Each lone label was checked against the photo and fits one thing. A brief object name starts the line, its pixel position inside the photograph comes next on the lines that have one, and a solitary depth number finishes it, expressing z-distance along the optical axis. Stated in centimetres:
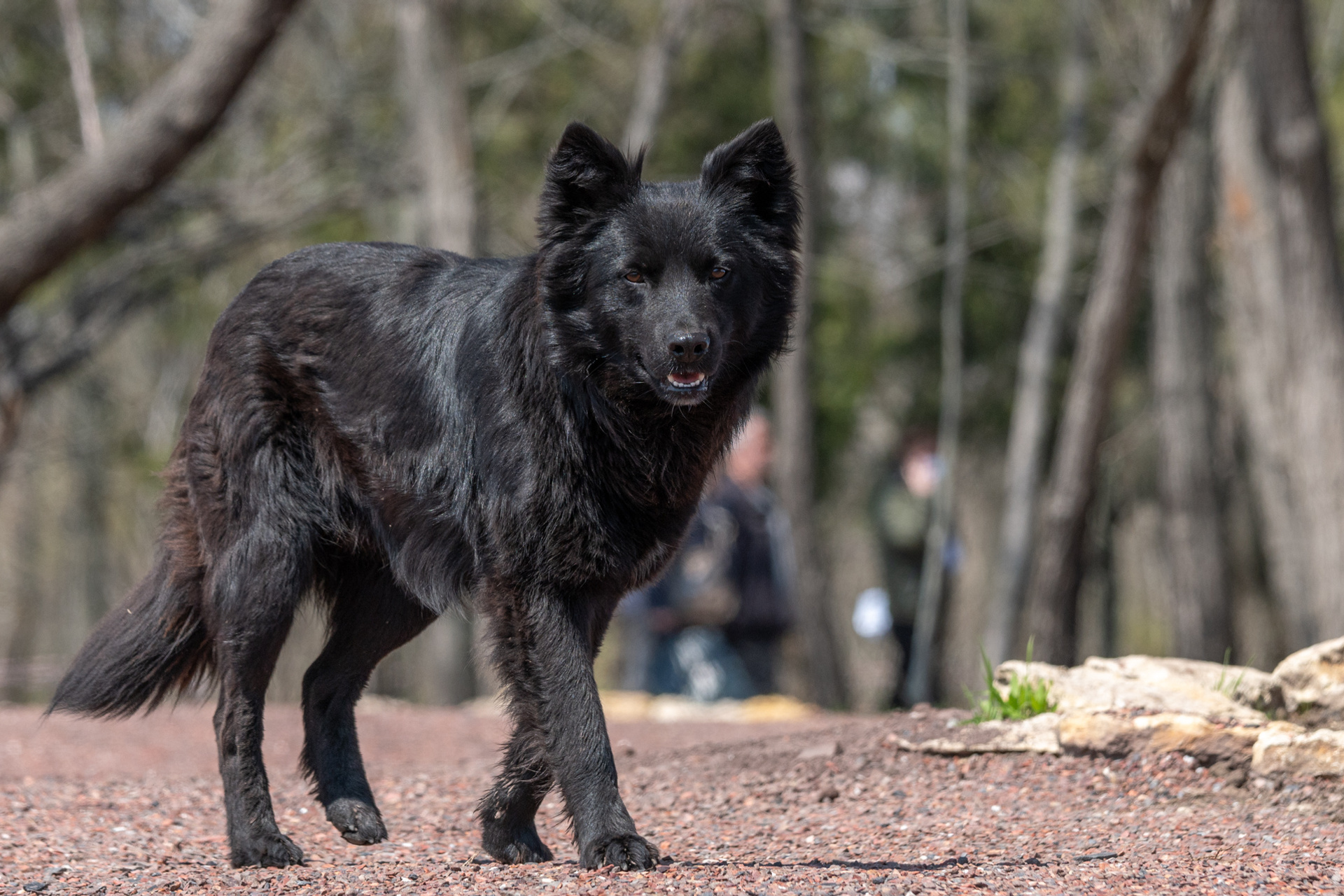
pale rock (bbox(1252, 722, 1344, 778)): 929
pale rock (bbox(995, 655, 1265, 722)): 1022
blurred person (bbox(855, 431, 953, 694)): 2183
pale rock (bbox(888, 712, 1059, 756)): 1016
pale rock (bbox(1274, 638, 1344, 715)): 1023
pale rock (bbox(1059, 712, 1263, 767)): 959
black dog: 806
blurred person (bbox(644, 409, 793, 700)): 1844
